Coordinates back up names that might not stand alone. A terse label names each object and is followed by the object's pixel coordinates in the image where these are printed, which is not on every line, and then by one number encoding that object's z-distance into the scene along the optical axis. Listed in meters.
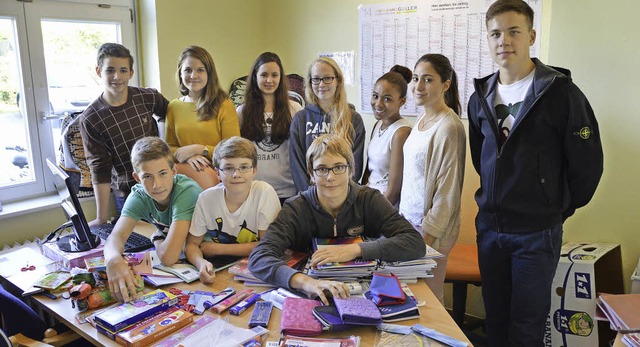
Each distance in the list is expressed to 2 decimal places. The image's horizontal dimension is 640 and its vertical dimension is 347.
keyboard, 2.14
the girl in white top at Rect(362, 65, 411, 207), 2.24
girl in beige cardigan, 1.98
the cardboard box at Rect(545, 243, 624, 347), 2.27
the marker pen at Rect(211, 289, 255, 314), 1.52
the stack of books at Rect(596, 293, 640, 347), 1.71
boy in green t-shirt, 1.90
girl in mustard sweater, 2.40
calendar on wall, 2.79
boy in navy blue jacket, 1.73
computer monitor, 1.86
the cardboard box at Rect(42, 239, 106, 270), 1.90
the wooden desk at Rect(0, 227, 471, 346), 1.38
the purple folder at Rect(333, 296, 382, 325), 1.37
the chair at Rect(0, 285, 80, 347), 1.65
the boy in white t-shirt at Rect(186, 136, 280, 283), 1.90
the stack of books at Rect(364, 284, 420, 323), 1.42
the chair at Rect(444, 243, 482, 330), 2.53
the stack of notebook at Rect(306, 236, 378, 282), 1.63
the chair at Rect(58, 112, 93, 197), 2.68
